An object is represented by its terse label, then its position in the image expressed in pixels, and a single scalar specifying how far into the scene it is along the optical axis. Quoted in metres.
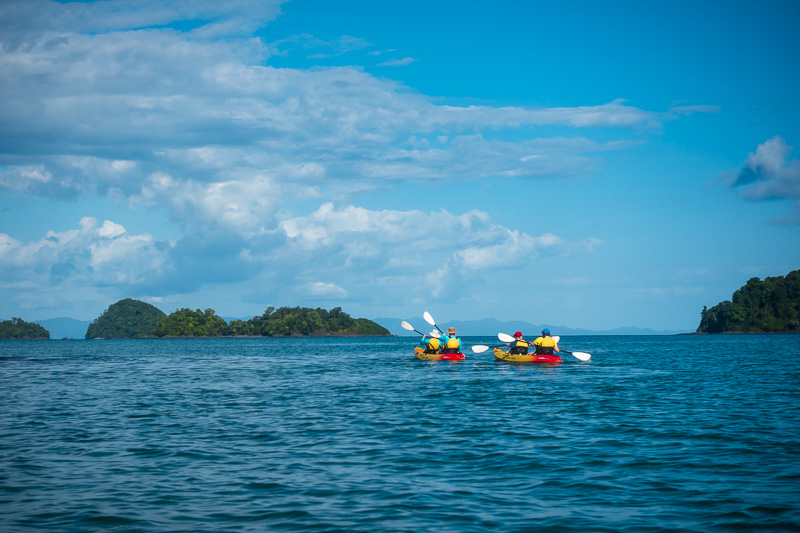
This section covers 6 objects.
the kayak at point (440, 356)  55.16
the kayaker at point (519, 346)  50.24
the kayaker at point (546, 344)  48.31
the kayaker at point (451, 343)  55.16
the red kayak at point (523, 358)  48.49
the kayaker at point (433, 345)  56.78
